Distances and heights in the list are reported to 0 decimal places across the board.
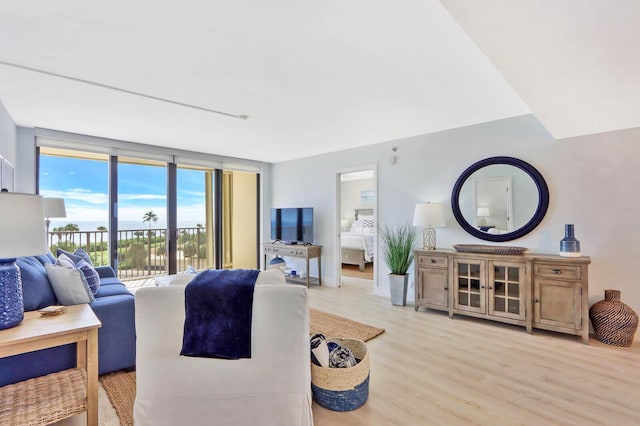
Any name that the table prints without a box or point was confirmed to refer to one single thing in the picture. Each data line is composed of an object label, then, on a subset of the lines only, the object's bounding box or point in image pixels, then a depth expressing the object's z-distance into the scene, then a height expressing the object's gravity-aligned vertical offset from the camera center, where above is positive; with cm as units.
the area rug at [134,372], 195 -123
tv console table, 532 -71
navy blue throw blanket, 155 -54
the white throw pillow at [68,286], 212 -49
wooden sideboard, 295 -81
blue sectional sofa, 193 -89
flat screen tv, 557 -21
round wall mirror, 343 +17
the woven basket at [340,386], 192 -109
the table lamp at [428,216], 383 -4
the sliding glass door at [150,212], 453 +4
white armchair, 155 -80
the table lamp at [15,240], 148 -13
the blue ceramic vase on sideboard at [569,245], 305 -32
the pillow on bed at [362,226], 778 -34
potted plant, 419 -65
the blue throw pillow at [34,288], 195 -48
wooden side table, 147 -65
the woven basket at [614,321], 280 -100
